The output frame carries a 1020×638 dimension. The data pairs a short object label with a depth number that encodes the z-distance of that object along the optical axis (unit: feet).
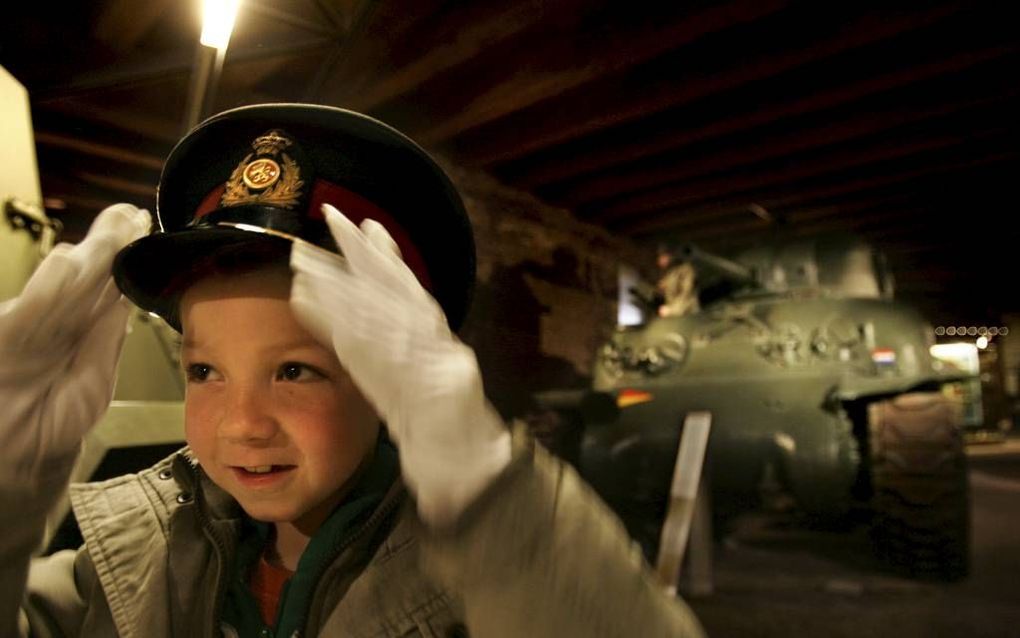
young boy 2.37
